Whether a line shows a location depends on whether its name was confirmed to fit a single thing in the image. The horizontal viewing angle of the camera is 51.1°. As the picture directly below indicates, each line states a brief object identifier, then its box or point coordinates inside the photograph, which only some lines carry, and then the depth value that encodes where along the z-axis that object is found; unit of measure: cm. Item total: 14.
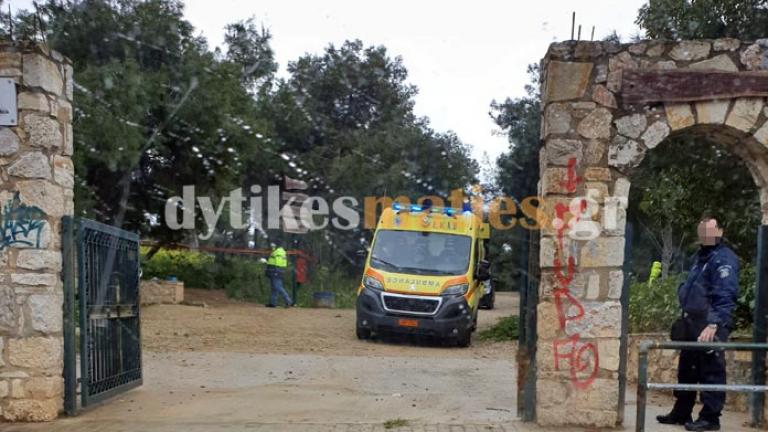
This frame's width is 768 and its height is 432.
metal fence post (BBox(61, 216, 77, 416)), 760
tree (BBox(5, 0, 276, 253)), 1870
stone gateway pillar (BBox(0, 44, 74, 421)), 734
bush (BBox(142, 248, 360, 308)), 2580
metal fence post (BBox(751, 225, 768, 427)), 744
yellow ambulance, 1445
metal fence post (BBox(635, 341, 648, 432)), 588
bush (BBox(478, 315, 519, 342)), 1646
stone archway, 711
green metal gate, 765
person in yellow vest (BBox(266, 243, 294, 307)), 2134
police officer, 703
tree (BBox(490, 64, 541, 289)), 2289
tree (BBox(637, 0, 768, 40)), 1072
